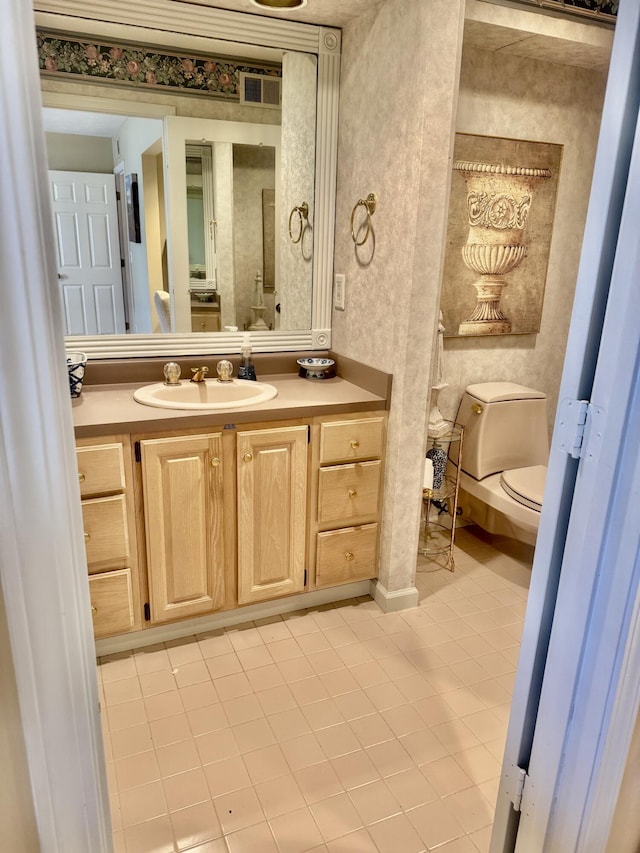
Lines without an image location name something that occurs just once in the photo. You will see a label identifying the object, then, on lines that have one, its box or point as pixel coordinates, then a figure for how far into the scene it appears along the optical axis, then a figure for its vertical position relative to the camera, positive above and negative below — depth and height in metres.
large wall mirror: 2.16 +0.16
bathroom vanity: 1.97 -0.89
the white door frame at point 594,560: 0.98 -0.53
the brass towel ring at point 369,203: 2.27 +0.13
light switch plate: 2.57 -0.21
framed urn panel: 2.64 +0.05
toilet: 2.75 -0.86
